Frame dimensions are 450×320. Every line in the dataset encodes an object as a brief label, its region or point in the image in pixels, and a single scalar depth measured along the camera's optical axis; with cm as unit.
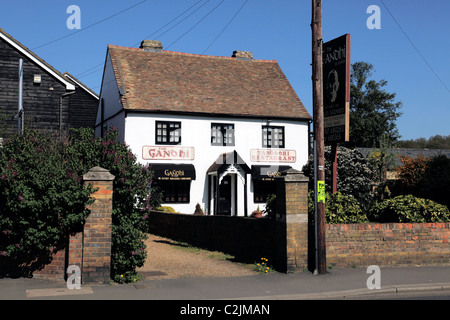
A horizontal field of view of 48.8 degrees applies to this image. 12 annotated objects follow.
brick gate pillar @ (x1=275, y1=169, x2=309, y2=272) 1154
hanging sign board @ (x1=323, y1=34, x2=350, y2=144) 1294
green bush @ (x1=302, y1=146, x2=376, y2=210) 1925
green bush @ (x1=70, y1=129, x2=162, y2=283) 1043
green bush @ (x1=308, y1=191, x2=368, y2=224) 1277
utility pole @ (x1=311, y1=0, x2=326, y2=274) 1139
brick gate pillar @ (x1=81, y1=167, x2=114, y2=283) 998
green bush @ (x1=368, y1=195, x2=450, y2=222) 1346
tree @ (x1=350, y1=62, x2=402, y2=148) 6181
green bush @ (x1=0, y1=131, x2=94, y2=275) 955
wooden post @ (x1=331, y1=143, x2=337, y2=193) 1386
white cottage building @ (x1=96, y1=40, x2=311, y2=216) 2711
